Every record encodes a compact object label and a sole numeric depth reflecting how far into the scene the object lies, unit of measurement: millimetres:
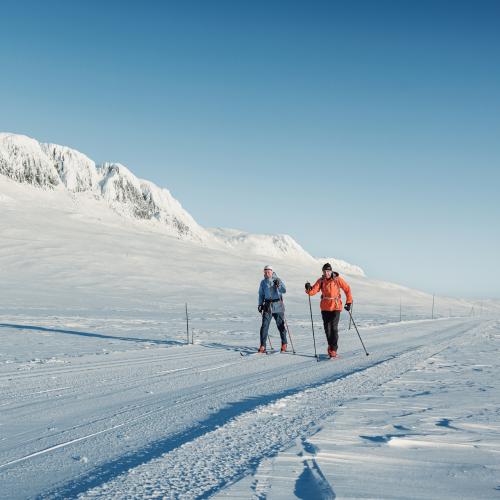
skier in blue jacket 13255
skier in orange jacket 12104
